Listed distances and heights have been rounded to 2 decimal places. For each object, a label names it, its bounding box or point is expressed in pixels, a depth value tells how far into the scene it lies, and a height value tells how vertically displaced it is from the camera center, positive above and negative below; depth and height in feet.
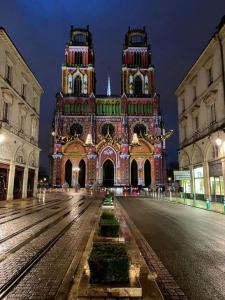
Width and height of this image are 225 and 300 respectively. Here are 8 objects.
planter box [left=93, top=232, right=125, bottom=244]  19.35 -4.20
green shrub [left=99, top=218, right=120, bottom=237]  20.50 -3.62
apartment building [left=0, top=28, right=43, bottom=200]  74.38 +21.70
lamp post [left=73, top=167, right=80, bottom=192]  169.27 +9.40
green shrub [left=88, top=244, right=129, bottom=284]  11.47 -3.86
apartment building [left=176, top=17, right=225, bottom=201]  69.73 +22.16
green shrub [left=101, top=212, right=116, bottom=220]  24.04 -2.98
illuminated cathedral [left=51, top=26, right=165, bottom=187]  171.53 +46.42
